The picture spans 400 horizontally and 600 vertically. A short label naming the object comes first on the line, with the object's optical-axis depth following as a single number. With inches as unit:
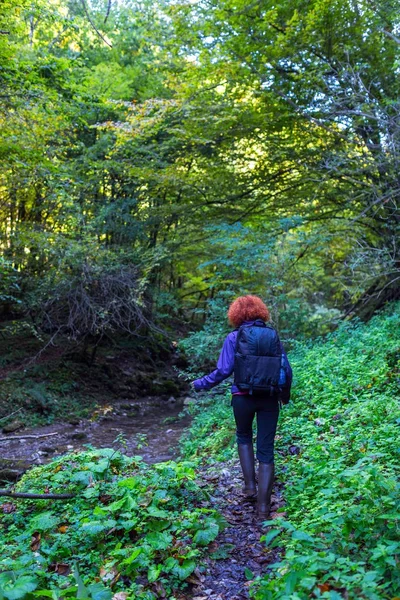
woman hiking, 168.7
